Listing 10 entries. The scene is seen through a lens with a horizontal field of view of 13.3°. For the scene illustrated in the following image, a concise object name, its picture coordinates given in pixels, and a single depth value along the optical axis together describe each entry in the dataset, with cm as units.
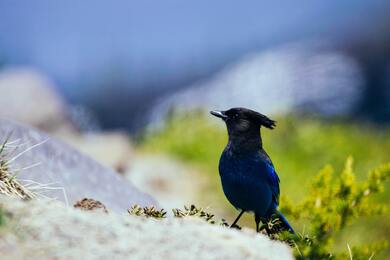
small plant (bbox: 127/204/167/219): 887
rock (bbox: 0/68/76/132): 2978
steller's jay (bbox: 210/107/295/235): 1011
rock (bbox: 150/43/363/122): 3687
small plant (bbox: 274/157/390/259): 795
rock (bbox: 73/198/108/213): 886
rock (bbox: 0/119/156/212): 1123
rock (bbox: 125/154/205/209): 2206
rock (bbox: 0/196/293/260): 668
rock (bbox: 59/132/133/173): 2414
